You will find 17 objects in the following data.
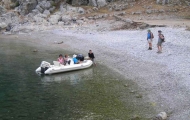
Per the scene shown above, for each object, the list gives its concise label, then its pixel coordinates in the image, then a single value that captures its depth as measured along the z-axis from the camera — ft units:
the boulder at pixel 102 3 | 230.68
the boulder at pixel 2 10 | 257.96
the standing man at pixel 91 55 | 107.33
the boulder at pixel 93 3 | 234.79
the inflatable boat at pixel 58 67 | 97.31
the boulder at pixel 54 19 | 218.09
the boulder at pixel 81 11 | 227.32
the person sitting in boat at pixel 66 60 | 104.22
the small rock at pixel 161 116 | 55.57
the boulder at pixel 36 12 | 243.81
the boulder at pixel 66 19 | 214.90
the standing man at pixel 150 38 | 111.75
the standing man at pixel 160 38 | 104.18
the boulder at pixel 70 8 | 232.41
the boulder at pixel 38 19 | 226.99
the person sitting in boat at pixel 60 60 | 103.54
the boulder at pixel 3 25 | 236.14
